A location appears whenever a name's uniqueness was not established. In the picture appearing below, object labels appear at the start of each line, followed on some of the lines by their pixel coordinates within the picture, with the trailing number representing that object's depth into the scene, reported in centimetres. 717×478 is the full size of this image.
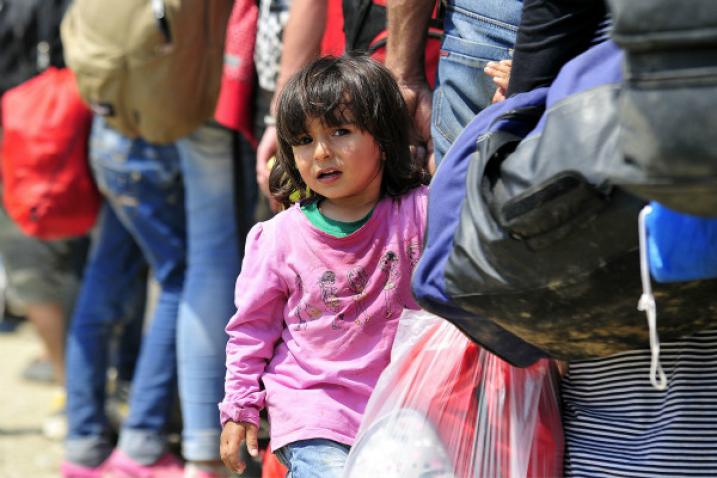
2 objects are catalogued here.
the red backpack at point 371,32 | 604
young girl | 515
